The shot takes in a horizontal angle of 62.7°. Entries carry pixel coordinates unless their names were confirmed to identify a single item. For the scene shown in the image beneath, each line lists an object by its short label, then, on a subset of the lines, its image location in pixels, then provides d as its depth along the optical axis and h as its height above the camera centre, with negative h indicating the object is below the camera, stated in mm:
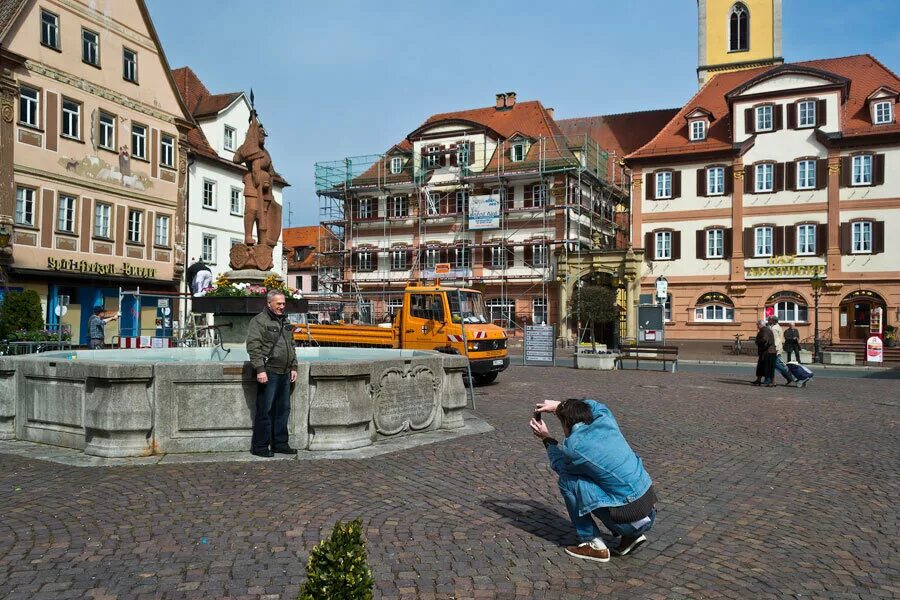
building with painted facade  25406 +5727
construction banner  46344 +6107
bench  23438 -1472
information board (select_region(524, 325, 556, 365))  24891 -1176
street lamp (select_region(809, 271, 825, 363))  33156 +1096
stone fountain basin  7250 -1008
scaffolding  45344 +6017
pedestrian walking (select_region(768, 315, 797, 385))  18125 -1065
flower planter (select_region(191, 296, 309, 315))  10969 +34
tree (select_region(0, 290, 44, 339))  20297 -197
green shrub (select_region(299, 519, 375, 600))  2771 -1001
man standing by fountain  7305 -653
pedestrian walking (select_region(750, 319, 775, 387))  18125 -1087
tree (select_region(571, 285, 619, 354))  39906 +213
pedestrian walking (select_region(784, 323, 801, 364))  23125 -956
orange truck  17469 -584
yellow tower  52094 +19623
